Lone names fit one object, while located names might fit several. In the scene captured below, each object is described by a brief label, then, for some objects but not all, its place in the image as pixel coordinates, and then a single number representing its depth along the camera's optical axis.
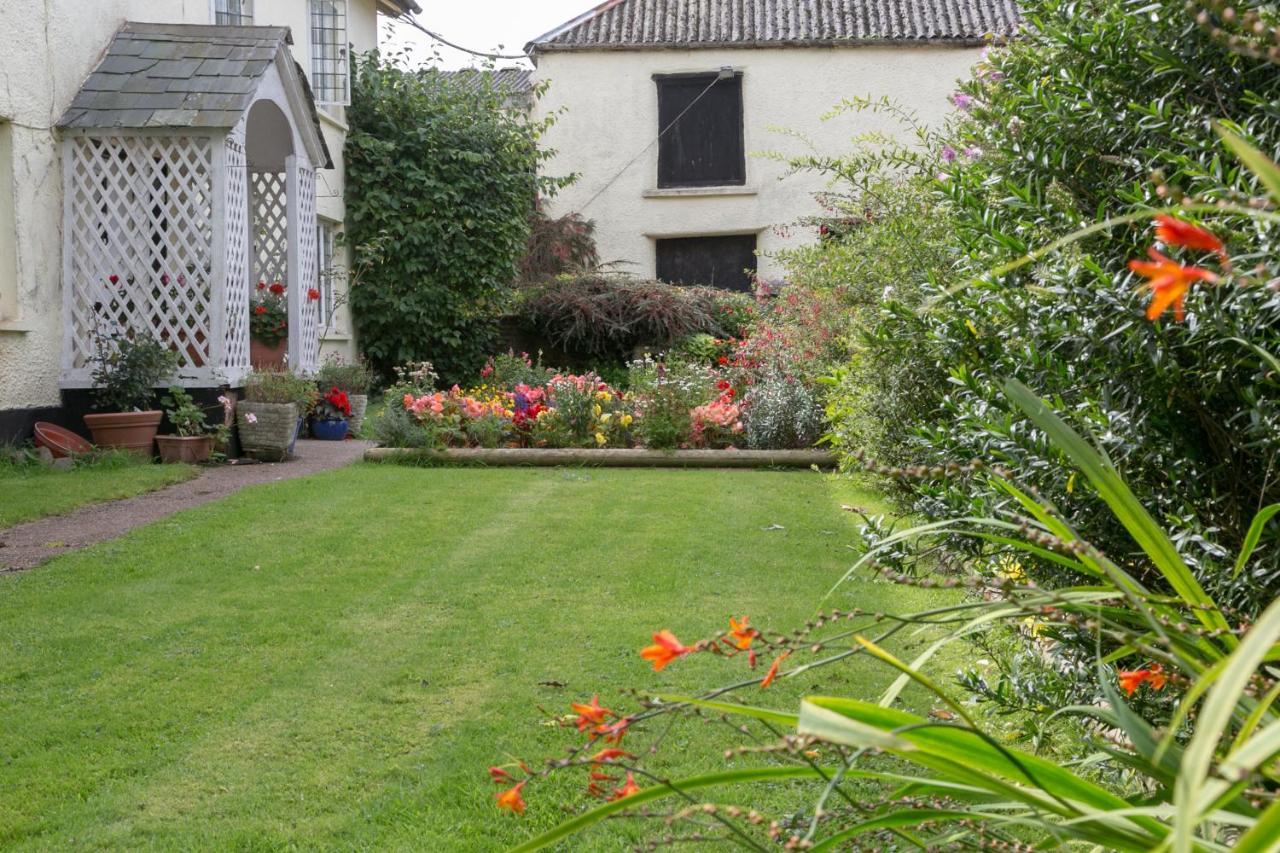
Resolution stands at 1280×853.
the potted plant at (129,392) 9.85
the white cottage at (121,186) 9.71
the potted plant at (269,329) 12.64
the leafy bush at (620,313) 17.17
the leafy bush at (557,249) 19.53
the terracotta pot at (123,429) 9.81
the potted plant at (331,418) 13.02
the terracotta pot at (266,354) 12.71
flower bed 10.66
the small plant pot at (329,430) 13.02
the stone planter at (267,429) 10.58
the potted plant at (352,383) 13.41
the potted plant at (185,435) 10.10
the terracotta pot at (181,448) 10.08
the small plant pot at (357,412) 13.43
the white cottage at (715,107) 20.16
